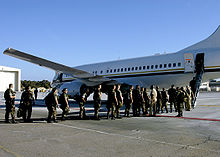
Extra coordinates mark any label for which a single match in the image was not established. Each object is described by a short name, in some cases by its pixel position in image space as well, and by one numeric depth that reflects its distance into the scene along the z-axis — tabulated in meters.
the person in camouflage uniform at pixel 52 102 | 9.53
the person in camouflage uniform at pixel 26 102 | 9.70
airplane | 15.88
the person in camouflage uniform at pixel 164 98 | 13.08
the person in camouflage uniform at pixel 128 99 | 11.18
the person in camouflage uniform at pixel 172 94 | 13.02
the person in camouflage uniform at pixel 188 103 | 13.23
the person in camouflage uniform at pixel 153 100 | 11.64
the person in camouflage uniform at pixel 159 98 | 12.66
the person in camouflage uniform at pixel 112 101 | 10.43
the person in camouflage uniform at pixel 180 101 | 11.09
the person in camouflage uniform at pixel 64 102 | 9.98
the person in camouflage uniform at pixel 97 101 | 10.36
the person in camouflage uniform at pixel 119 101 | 10.84
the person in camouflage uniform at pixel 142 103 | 11.66
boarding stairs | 15.76
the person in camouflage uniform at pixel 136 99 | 11.59
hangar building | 69.19
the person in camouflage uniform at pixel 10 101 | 9.59
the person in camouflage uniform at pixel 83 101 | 10.72
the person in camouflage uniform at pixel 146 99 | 11.85
